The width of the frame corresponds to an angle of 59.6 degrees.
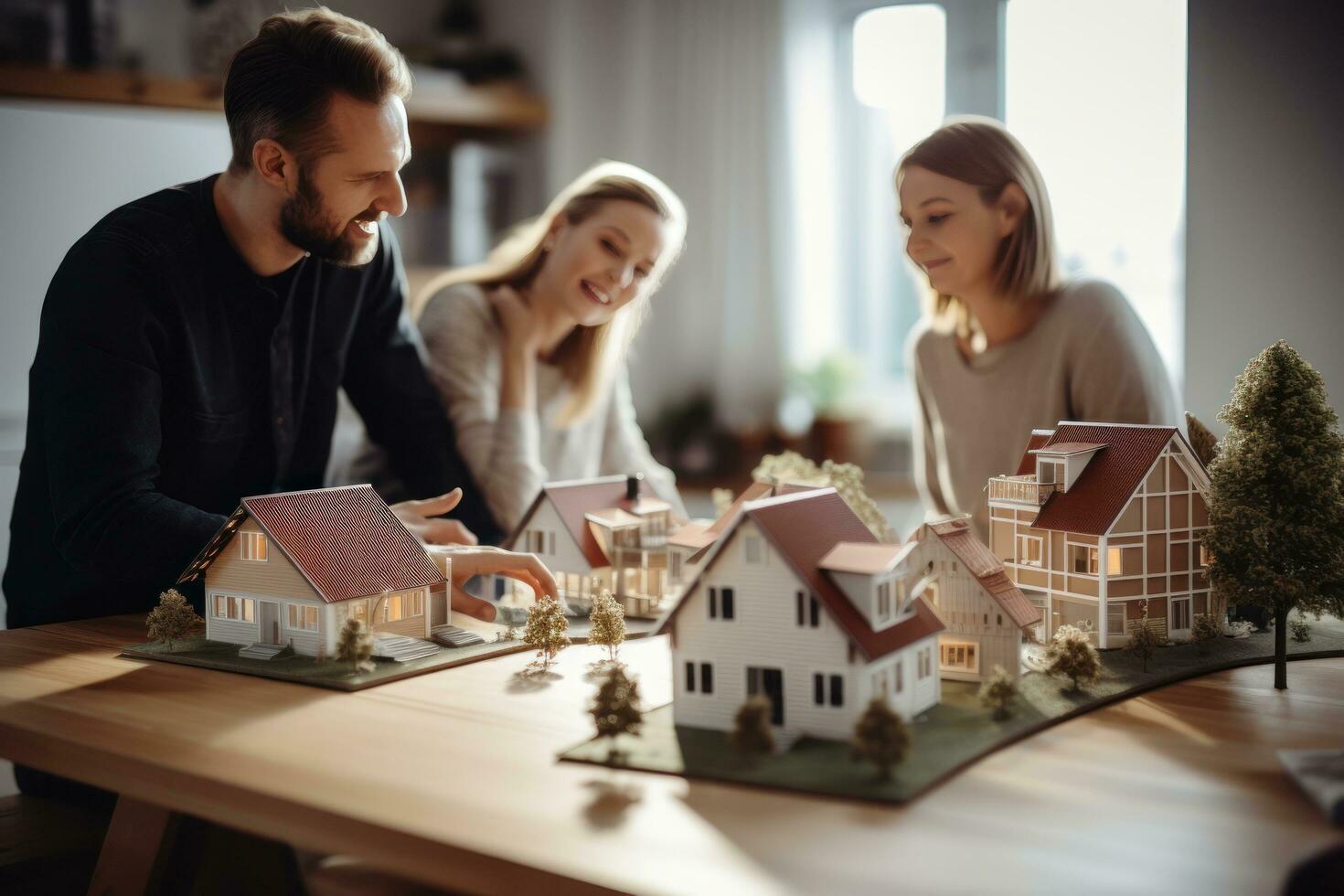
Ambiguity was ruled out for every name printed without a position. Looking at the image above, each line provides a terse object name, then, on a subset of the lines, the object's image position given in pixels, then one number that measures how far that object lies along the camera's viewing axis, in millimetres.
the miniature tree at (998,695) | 1521
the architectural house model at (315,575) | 1862
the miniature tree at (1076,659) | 1639
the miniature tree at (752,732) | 1372
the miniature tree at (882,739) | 1299
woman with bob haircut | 2322
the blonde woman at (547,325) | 2896
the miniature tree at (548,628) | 1895
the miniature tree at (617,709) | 1443
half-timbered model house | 1879
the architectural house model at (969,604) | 1693
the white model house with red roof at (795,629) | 1430
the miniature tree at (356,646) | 1791
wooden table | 1100
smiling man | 2061
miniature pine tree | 1665
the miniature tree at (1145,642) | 1781
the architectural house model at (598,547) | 2297
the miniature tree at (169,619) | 1979
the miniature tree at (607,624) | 1877
